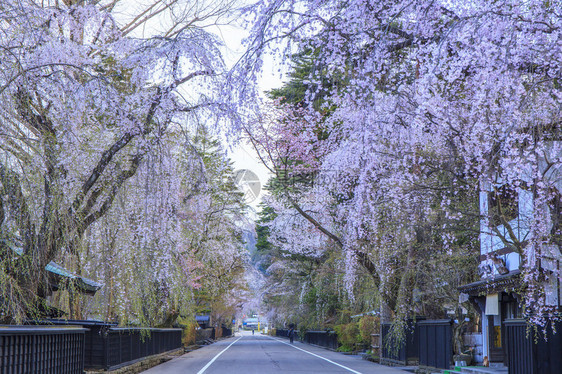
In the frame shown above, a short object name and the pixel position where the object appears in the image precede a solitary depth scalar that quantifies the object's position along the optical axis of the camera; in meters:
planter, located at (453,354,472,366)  18.82
